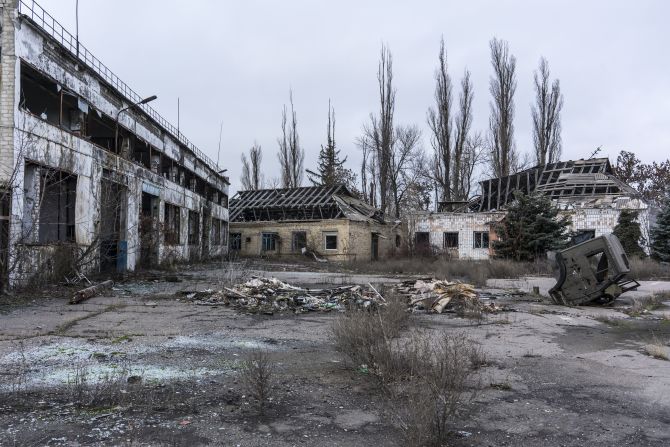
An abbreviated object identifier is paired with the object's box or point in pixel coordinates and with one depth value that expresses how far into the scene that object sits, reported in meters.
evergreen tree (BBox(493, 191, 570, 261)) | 23.09
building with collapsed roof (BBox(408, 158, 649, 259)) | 28.11
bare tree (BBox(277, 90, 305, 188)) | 46.94
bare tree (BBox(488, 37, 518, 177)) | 36.34
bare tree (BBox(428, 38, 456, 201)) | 37.06
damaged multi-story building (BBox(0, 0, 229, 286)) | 11.69
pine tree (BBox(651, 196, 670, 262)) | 22.08
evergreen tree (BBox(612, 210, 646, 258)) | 25.48
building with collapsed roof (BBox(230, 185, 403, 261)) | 34.44
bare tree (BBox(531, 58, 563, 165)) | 37.75
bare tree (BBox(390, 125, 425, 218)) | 45.69
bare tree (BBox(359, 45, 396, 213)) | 37.81
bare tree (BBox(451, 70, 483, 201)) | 37.31
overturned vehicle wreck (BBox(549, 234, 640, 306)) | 10.36
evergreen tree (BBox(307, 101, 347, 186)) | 48.06
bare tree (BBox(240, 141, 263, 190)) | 54.84
